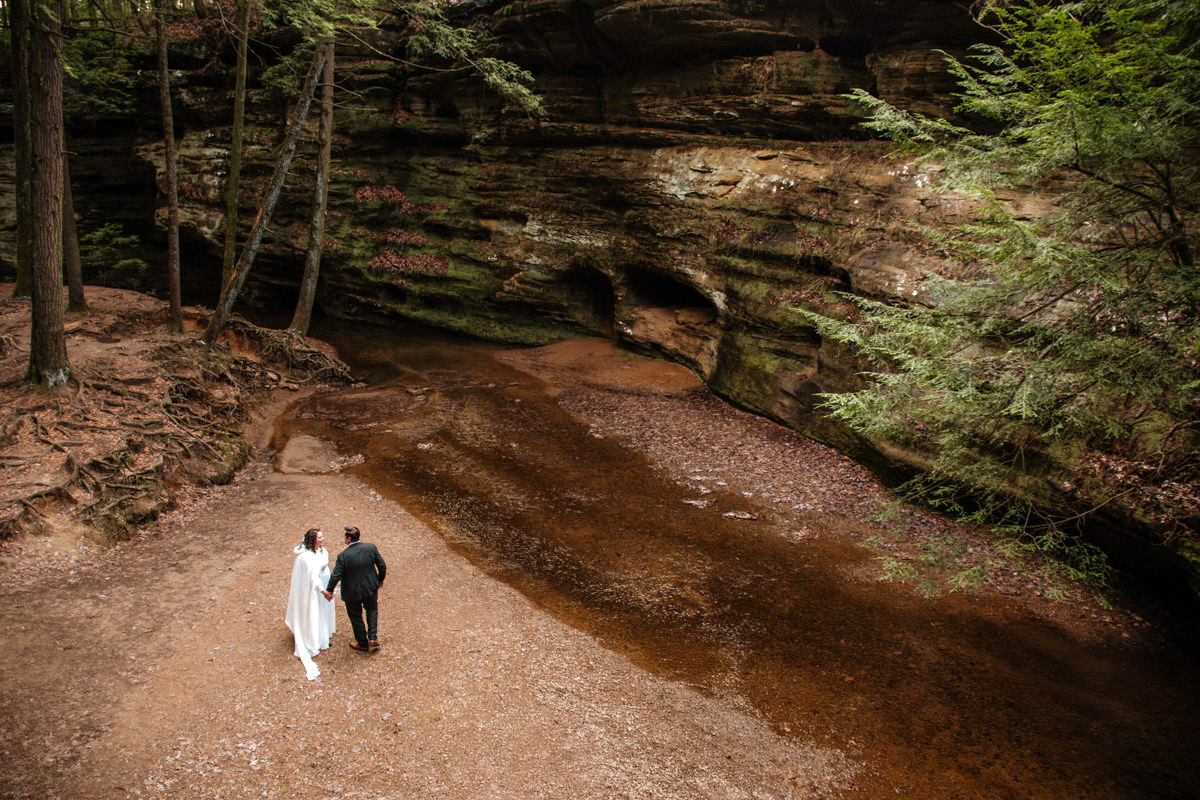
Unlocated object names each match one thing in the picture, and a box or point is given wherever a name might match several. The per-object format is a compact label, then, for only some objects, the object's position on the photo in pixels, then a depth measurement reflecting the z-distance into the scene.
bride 6.80
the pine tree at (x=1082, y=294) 5.63
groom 6.82
